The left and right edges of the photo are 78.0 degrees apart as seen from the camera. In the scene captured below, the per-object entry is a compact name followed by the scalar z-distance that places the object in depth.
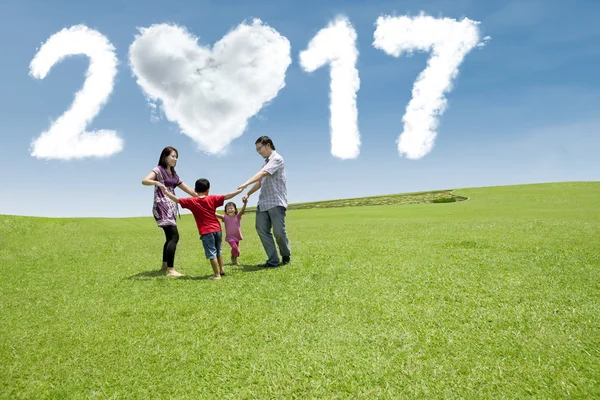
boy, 7.83
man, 8.55
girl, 9.70
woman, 8.54
